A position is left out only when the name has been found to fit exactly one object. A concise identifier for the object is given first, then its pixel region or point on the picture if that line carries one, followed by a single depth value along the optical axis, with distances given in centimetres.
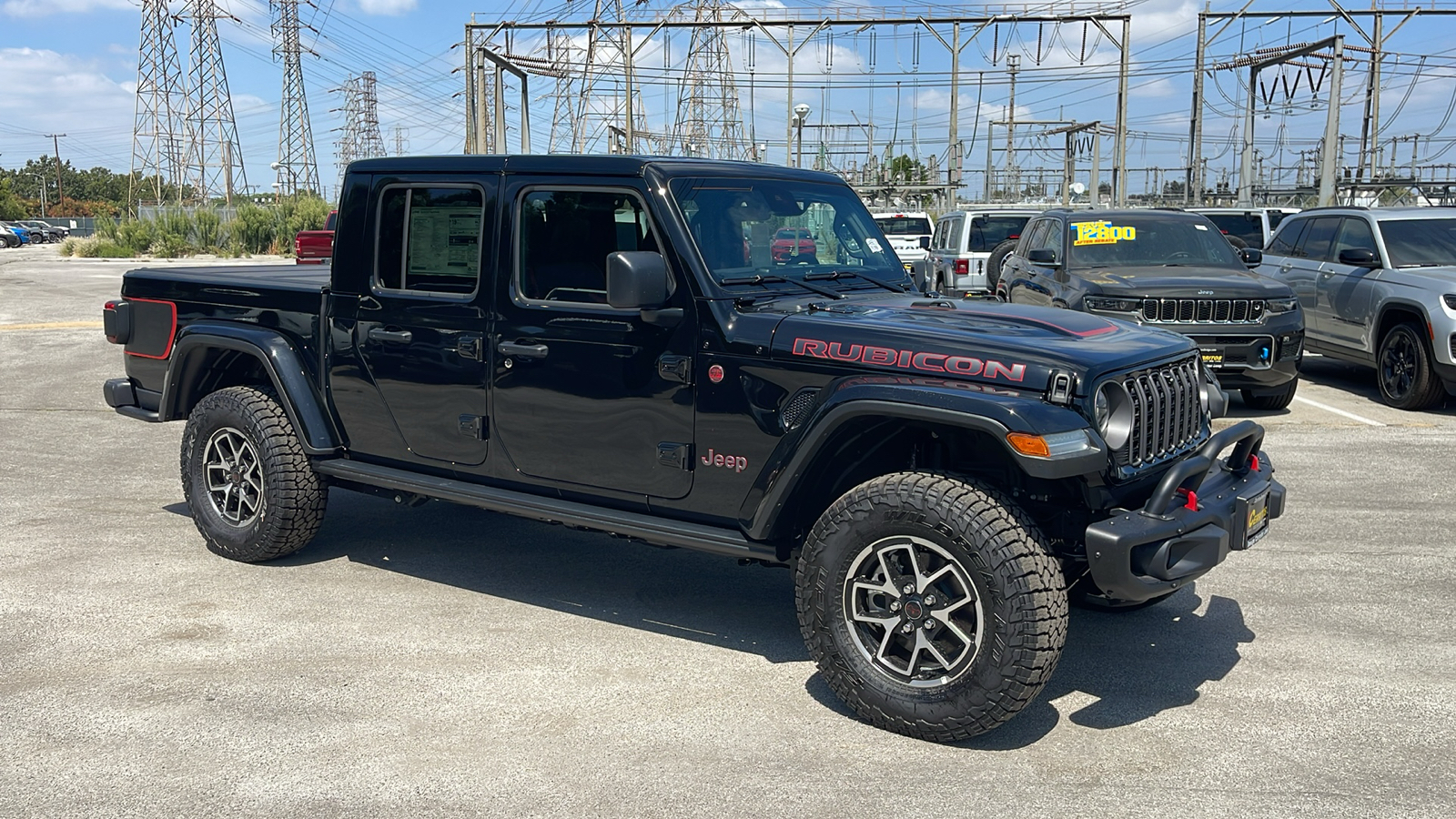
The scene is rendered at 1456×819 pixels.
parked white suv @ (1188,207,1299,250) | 1911
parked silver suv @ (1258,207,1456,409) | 1049
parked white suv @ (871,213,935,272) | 2366
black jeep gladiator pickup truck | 399
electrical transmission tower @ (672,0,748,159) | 5044
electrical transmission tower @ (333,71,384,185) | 9431
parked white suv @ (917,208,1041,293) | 1741
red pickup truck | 1113
